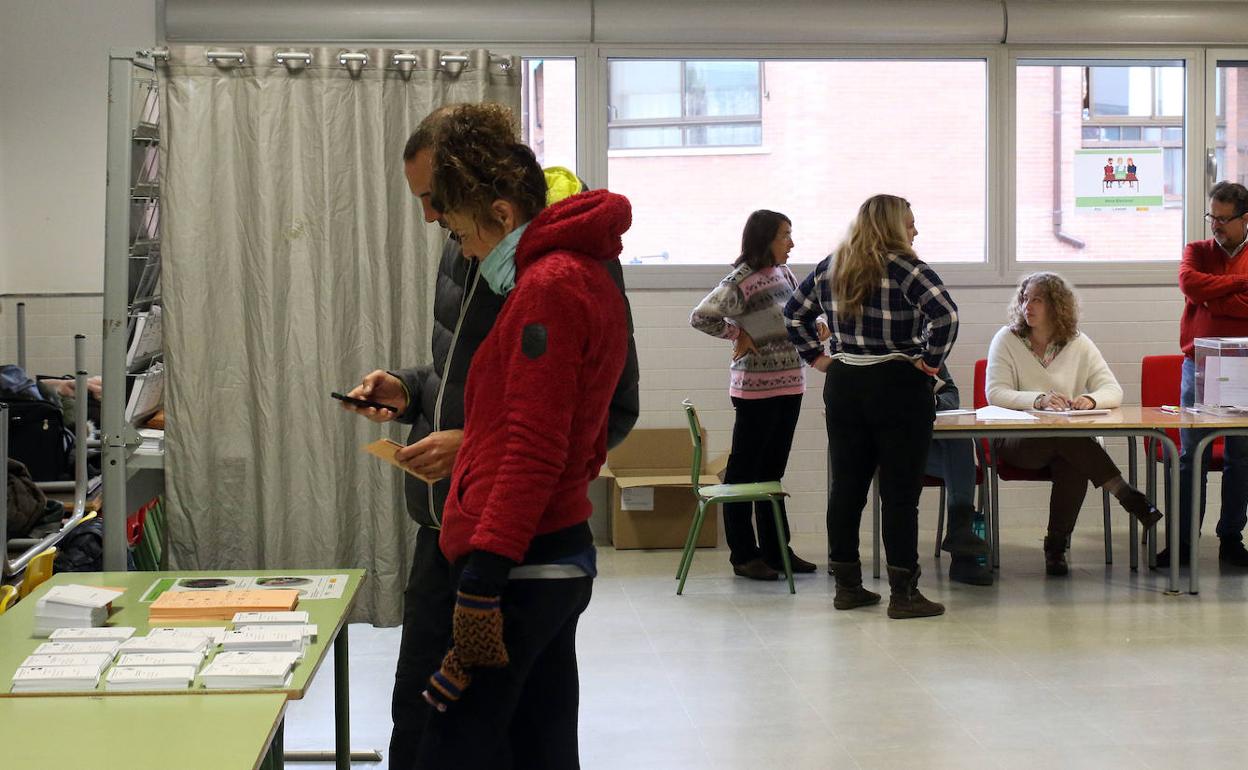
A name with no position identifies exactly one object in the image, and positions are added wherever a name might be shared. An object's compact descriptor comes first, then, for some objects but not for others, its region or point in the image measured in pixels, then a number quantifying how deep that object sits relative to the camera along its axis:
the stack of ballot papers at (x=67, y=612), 2.48
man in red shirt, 5.71
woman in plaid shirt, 4.68
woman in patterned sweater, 5.52
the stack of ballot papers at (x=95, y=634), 2.37
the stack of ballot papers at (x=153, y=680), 2.11
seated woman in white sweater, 5.55
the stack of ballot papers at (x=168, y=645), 2.27
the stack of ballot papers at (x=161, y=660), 2.19
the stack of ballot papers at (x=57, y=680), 2.10
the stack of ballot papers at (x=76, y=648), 2.25
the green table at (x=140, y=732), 1.79
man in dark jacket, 2.27
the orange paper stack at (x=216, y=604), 2.53
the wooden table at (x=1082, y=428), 5.06
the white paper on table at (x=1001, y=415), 5.20
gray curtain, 3.84
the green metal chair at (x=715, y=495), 5.22
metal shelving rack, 3.43
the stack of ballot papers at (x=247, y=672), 2.11
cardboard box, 6.13
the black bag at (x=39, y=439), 4.48
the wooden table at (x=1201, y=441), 5.10
